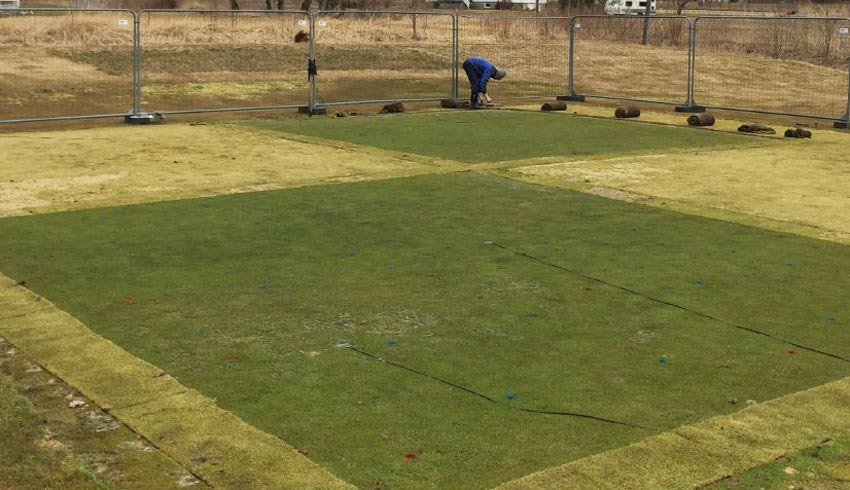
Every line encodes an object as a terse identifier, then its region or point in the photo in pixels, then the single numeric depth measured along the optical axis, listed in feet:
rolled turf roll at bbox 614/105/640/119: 71.72
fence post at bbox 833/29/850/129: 65.87
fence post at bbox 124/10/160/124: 65.98
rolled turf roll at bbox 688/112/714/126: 66.44
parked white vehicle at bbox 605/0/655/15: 244.22
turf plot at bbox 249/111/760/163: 55.83
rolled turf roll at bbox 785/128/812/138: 61.21
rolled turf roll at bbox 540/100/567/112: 75.97
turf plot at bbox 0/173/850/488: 19.33
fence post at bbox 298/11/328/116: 72.33
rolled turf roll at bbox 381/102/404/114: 73.92
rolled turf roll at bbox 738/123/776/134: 63.57
